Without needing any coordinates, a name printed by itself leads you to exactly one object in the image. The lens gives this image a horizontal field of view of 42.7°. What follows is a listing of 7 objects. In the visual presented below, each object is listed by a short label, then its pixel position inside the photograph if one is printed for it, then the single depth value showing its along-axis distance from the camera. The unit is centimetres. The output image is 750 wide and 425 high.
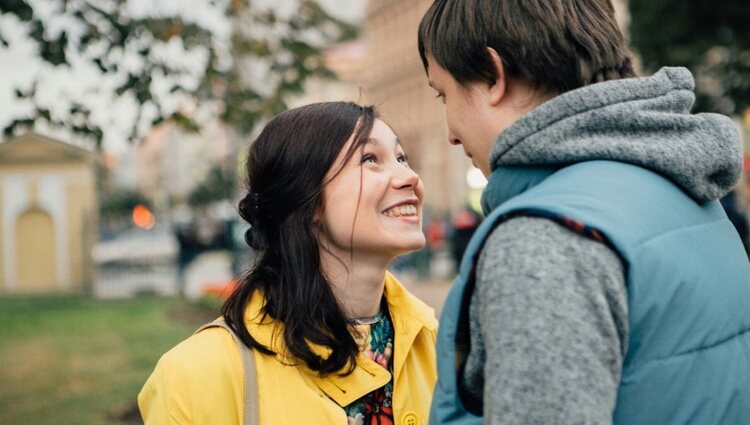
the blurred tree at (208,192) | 3249
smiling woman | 240
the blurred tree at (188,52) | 625
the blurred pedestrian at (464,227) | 1600
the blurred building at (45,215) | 1889
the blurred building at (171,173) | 8719
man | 134
